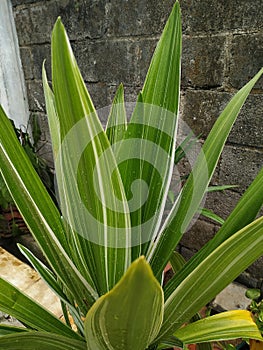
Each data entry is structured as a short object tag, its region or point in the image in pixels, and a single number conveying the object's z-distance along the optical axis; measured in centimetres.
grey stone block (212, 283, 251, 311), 128
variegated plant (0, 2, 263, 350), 37
